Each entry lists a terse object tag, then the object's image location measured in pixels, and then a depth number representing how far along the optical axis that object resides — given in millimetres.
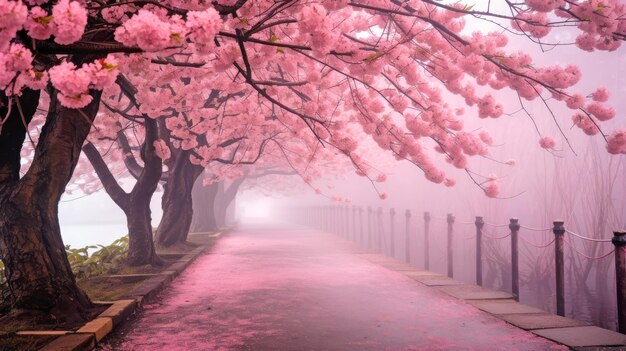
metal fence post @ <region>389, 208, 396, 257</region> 14465
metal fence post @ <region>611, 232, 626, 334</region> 5004
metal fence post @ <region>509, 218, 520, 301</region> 7274
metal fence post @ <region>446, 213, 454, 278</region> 9914
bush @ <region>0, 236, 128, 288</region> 8953
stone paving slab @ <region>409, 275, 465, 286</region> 8383
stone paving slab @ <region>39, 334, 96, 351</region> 4115
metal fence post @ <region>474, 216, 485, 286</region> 8539
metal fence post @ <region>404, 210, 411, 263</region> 12734
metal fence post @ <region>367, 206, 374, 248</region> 17198
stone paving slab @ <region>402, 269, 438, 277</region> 9397
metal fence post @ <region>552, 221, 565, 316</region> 6246
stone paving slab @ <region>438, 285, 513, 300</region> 7098
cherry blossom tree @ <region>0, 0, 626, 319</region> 3176
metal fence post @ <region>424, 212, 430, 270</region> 11402
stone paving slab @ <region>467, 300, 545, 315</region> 6188
